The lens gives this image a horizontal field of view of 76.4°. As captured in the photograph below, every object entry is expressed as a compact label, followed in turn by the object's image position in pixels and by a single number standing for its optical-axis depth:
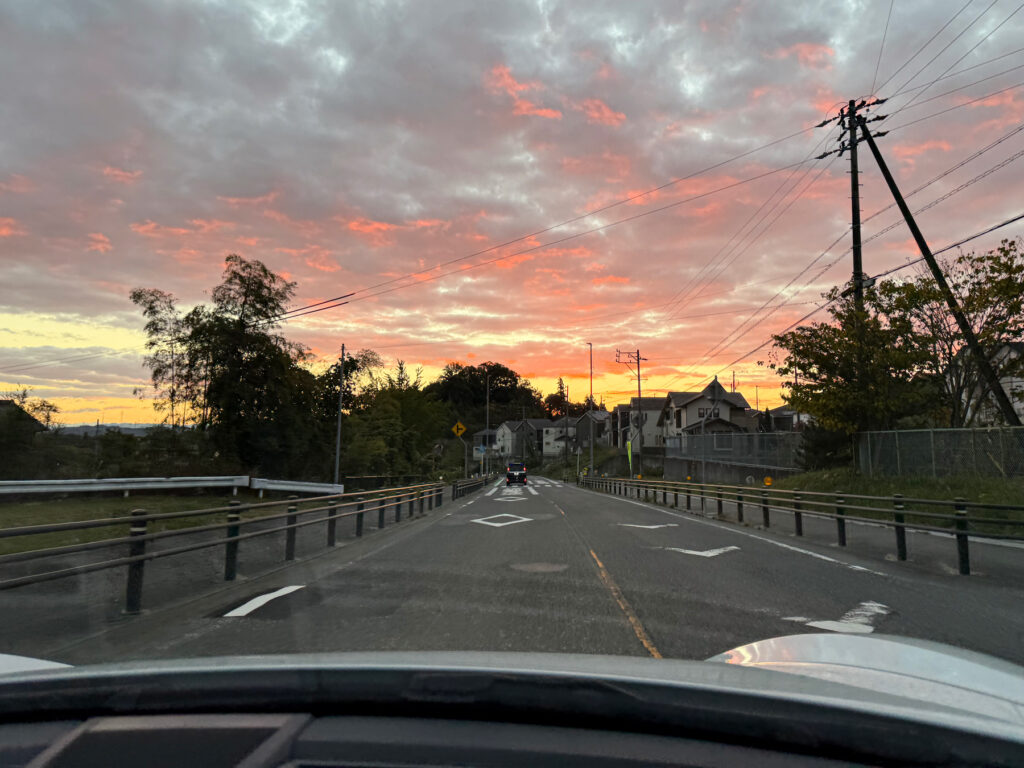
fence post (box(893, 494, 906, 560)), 10.51
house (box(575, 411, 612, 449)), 120.32
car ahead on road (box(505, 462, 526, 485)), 59.44
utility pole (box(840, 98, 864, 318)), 23.30
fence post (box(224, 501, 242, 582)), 8.64
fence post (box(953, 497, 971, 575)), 9.19
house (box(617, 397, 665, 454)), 97.19
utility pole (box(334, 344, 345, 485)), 37.22
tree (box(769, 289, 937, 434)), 22.30
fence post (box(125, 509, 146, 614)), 6.61
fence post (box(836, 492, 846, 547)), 12.20
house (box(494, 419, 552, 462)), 131.23
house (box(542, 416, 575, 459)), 132.50
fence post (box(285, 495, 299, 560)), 10.34
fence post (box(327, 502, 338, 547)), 12.12
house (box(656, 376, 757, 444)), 78.88
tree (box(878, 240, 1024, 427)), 19.80
